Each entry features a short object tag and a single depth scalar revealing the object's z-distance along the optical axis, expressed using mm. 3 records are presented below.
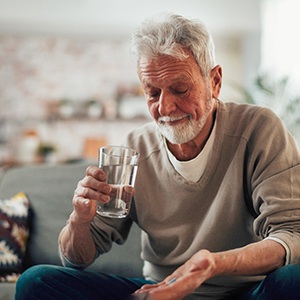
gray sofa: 2107
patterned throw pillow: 2062
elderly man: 1455
